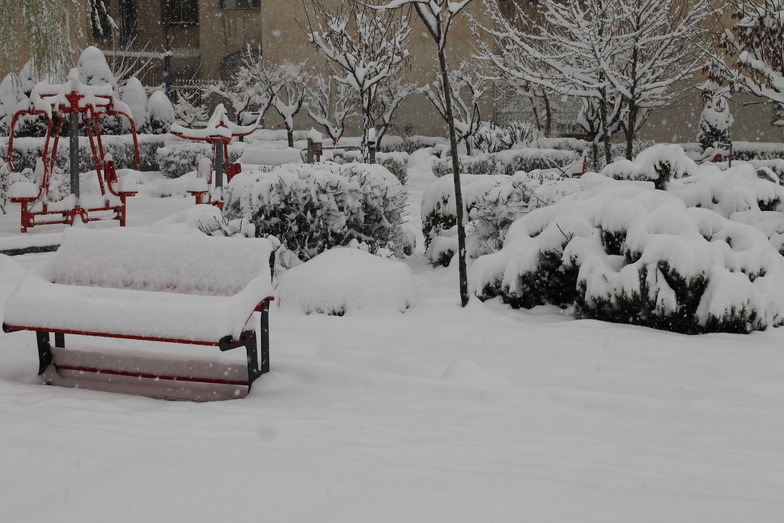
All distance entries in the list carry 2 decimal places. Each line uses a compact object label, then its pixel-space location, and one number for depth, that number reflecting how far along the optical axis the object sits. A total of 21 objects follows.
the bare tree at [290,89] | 25.88
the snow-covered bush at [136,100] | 24.22
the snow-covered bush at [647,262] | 6.29
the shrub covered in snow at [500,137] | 23.48
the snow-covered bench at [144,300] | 4.42
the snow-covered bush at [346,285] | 6.76
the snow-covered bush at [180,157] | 21.05
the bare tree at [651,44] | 14.14
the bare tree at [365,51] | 17.58
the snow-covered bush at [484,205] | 8.50
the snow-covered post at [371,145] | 15.91
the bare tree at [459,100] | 22.97
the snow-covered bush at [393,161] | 19.94
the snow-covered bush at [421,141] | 29.39
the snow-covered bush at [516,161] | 19.91
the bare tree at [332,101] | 23.41
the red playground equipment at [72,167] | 11.19
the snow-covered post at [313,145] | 14.27
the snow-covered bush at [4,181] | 14.41
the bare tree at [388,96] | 25.06
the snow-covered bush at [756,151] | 23.41
